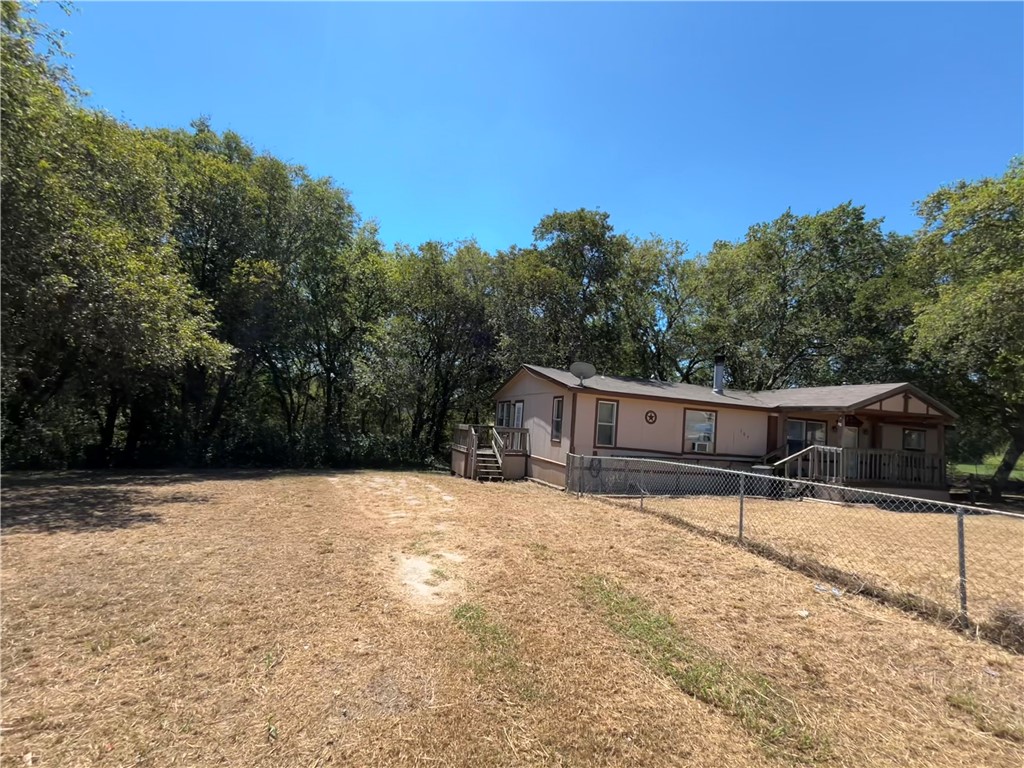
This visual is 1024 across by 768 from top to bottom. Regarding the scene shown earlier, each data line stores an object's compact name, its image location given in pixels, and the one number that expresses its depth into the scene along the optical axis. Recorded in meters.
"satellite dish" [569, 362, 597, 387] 14.04
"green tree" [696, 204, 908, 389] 19.94
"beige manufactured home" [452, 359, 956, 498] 13.74
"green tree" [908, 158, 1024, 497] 8.63
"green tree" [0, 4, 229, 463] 7.52
